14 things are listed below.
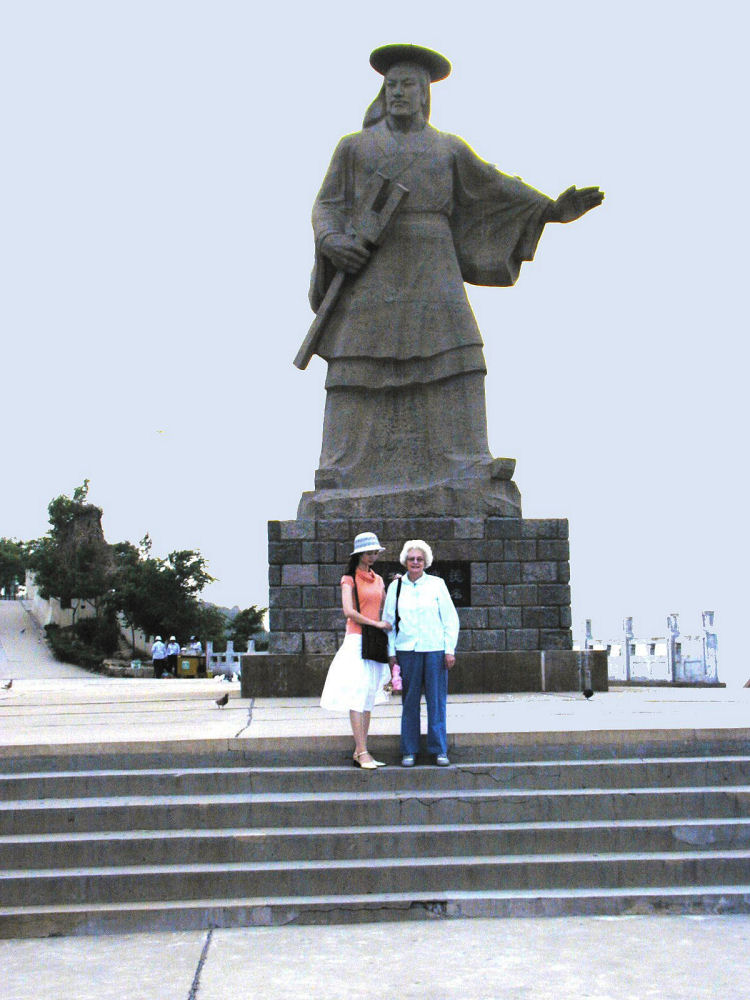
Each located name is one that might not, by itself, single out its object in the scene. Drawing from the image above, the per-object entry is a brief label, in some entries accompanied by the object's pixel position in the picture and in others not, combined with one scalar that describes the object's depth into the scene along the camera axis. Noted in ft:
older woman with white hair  22.52
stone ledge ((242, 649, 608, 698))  39.11
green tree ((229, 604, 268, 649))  185.47
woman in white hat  22.27
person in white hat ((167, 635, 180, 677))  125.08
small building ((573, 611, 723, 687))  70.74
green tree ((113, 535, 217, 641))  179.32
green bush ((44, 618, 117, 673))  167.12
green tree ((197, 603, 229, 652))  181.68
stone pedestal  40.19
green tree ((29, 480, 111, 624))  193.98
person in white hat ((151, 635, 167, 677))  119.65
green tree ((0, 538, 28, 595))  315.99
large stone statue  41.75
